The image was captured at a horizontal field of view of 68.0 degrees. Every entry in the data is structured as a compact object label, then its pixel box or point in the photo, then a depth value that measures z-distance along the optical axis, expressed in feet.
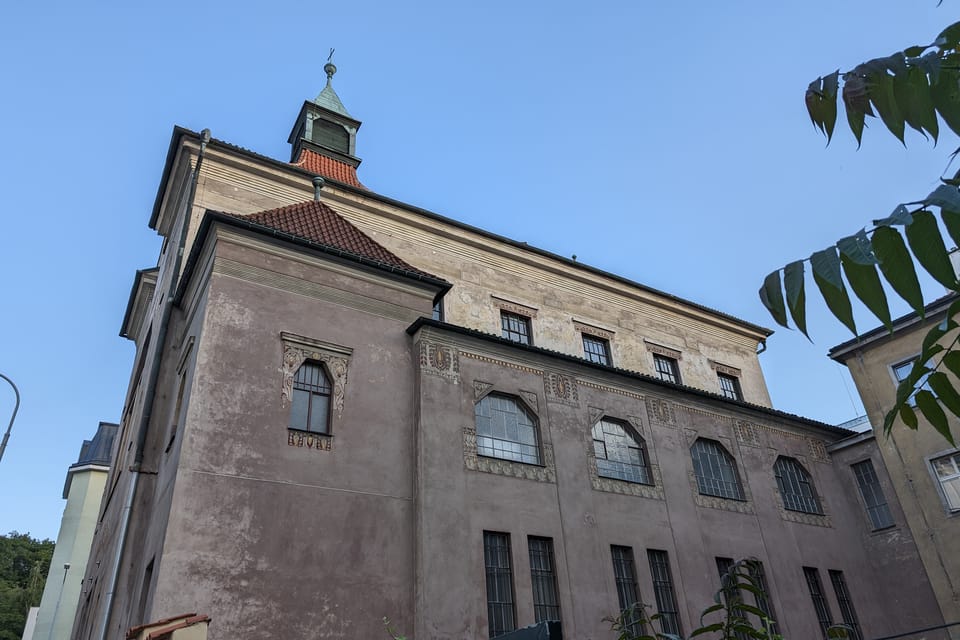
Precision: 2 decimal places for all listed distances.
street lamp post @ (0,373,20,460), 48.49
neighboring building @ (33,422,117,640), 111.55
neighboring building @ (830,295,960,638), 64.49
